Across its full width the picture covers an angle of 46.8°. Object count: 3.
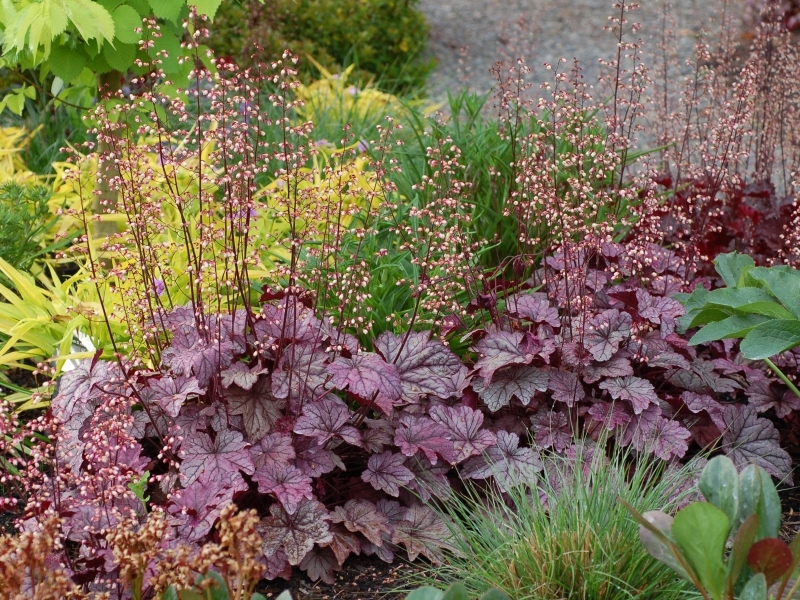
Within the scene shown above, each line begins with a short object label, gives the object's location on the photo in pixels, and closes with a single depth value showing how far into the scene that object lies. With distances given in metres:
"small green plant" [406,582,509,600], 1.97
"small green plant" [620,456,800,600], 1.95
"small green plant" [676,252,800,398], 2.64
